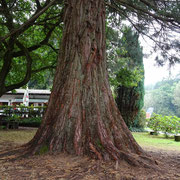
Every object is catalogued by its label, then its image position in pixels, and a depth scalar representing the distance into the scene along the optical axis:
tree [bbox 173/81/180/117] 42.16
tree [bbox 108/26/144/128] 10.55
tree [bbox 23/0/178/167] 3.48
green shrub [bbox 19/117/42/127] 14.22
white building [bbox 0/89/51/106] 22.69
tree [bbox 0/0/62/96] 7.29
